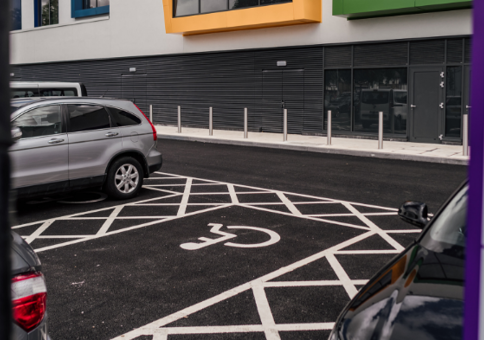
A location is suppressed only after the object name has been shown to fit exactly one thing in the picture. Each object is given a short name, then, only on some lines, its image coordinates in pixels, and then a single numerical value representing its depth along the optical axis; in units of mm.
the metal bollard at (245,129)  20188
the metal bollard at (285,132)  19016
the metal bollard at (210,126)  21641
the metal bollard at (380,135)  16297
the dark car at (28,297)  2545
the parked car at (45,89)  12828
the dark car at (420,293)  2355
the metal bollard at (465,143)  14828
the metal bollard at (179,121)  22844
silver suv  8125
